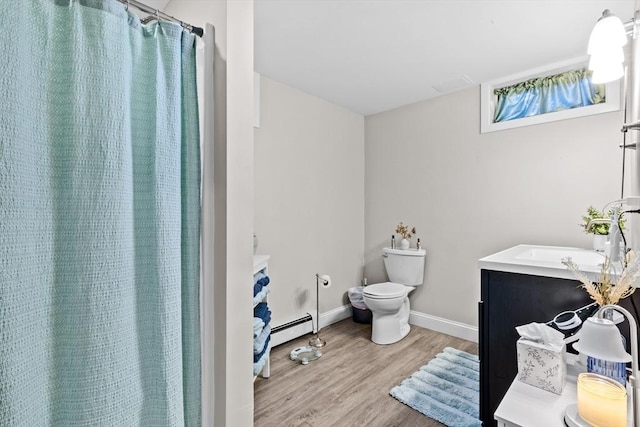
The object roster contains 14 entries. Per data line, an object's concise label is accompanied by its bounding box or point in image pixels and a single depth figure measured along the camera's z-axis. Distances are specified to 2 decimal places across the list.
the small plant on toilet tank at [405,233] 3.13
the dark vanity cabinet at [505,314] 1.42
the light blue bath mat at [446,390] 1.73
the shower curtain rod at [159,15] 0.89
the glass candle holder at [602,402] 0.82
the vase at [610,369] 0.99
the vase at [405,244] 3.12
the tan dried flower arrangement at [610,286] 0.99
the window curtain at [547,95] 2.29
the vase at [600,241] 1.92
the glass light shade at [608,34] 1.19
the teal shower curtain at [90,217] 0.68
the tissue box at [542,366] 1.05
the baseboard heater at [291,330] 2.60
